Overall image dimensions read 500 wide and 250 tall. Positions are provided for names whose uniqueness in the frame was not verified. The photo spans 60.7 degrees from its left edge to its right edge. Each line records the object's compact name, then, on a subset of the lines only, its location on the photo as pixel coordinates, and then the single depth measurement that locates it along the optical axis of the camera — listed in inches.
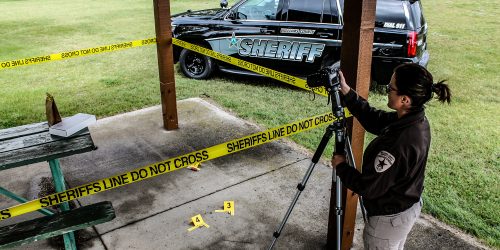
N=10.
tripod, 105.2
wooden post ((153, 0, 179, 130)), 215.9
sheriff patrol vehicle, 287.3
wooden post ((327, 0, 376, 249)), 112.7
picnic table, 111.0
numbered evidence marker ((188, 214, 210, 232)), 152.9
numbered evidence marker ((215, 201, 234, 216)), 162.4
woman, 88.2
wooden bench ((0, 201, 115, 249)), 108.3
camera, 105.3
